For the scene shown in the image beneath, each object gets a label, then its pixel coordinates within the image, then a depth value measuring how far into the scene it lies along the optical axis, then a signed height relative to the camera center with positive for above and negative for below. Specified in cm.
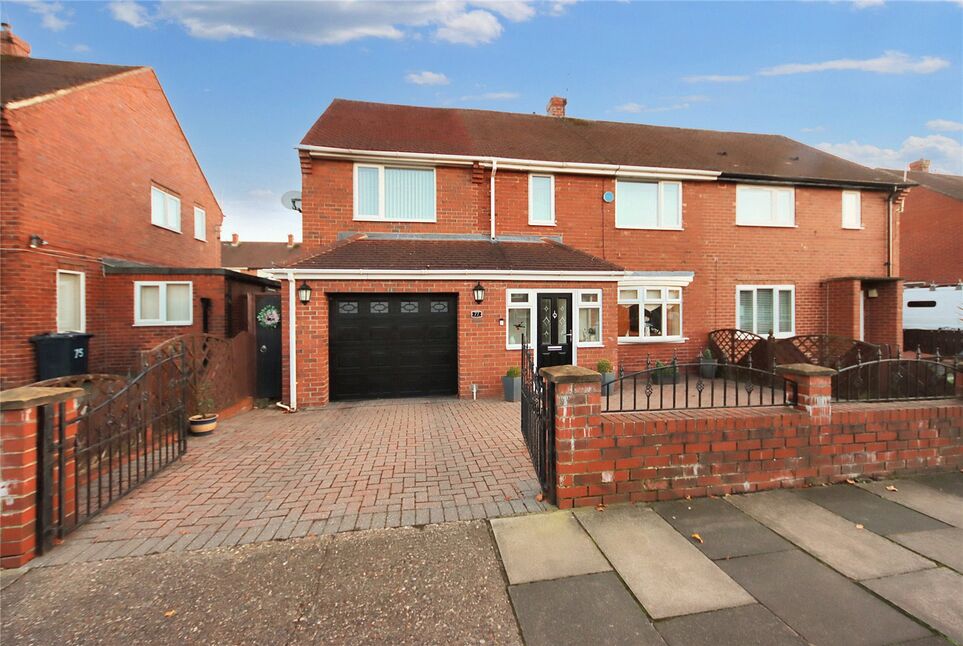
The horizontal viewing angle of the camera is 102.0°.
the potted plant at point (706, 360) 1009 -98
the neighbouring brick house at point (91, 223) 808 +250
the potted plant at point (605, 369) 860 -103
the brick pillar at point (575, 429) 341 -94
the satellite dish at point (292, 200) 948 +304
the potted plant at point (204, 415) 588 -144
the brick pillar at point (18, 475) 272 -107
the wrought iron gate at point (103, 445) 296 -116
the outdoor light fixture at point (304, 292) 778 +62
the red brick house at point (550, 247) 836 +200
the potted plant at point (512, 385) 810 -129
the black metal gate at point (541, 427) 357 -104
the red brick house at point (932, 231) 1767 +438
